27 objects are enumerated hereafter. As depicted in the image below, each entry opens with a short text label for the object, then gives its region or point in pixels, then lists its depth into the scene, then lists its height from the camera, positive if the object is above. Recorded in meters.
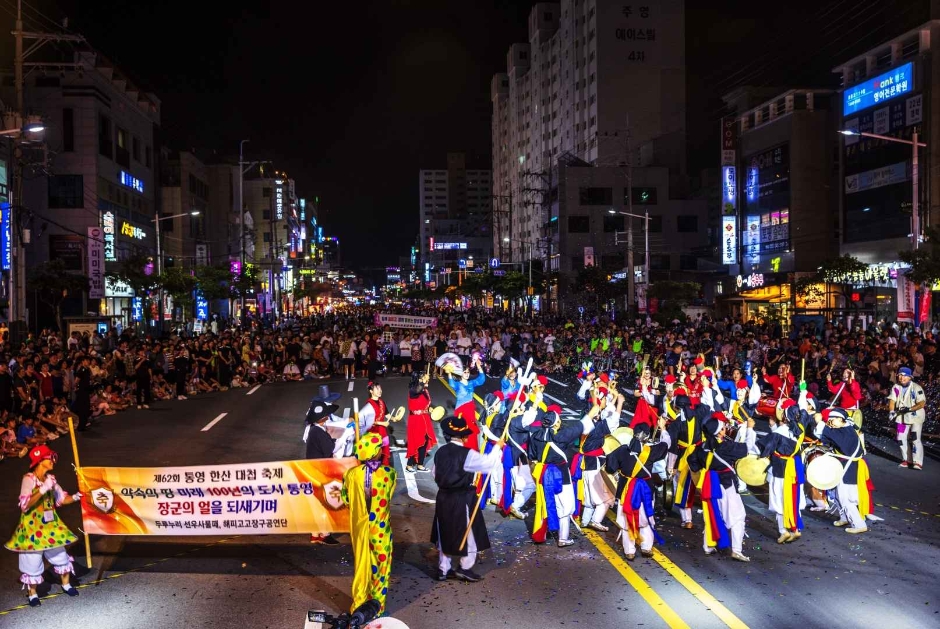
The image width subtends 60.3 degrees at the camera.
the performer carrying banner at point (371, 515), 6.56 -1.81
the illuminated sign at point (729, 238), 58.16 +3.93
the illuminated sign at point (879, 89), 41.00 +10.72
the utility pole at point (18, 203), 23.75 +2.97
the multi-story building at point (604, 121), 75.69 +19.07
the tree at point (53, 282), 32.41 +0.81
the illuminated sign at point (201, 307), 48.28 -0.42
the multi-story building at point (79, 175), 42.12 +6.90
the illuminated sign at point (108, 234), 43.47 +3.64
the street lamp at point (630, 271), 44.34 +1.30
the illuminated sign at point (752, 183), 56.66 +7.70
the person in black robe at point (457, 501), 7.56 -1.93
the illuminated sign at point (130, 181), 47.91 +7.33
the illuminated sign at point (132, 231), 47.89 +4.27
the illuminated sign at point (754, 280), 51.91 +0.76
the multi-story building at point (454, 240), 149.00 +11.32
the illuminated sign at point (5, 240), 33.25 +2.63
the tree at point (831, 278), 36.94 +0.61
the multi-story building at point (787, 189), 52.09 +6.83
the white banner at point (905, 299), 25.92 -0.31
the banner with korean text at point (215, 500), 8.05 -2.00
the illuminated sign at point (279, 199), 91.28 +11.49
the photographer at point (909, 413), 12.55 -1.92
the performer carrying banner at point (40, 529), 7.23 -2.06
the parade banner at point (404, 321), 32.19 -0.98
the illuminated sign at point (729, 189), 58.47 +7.49
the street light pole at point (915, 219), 24.39 +2.15
